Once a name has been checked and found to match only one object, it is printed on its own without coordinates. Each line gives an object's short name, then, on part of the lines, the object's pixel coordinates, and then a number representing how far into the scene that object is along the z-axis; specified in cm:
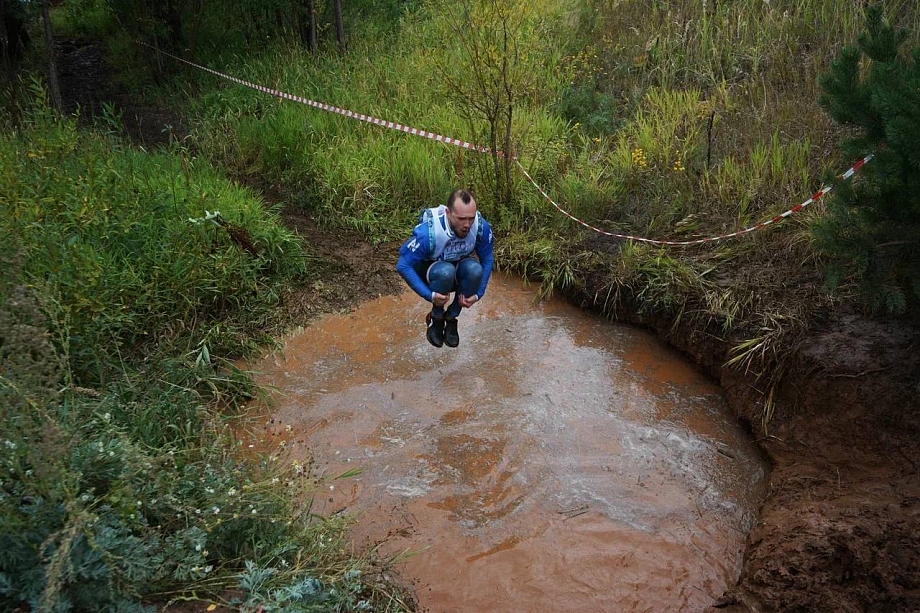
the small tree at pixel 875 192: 361
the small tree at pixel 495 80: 593
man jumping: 440
